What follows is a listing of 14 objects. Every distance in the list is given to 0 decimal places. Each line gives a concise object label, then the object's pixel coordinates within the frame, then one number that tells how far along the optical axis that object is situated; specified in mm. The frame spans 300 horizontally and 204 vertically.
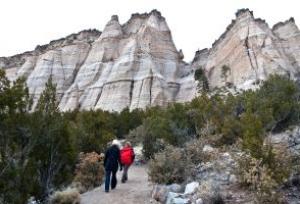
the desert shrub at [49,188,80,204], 13383
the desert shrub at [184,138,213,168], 15820
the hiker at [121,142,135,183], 16303
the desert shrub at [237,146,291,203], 10750
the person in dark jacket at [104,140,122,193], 14696
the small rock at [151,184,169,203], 12914
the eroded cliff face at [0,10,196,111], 66938
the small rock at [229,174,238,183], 13048
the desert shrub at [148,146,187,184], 14062
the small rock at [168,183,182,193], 13125
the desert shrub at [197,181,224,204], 11430
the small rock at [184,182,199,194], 12578
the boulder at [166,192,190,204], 11891
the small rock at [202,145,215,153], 16975
